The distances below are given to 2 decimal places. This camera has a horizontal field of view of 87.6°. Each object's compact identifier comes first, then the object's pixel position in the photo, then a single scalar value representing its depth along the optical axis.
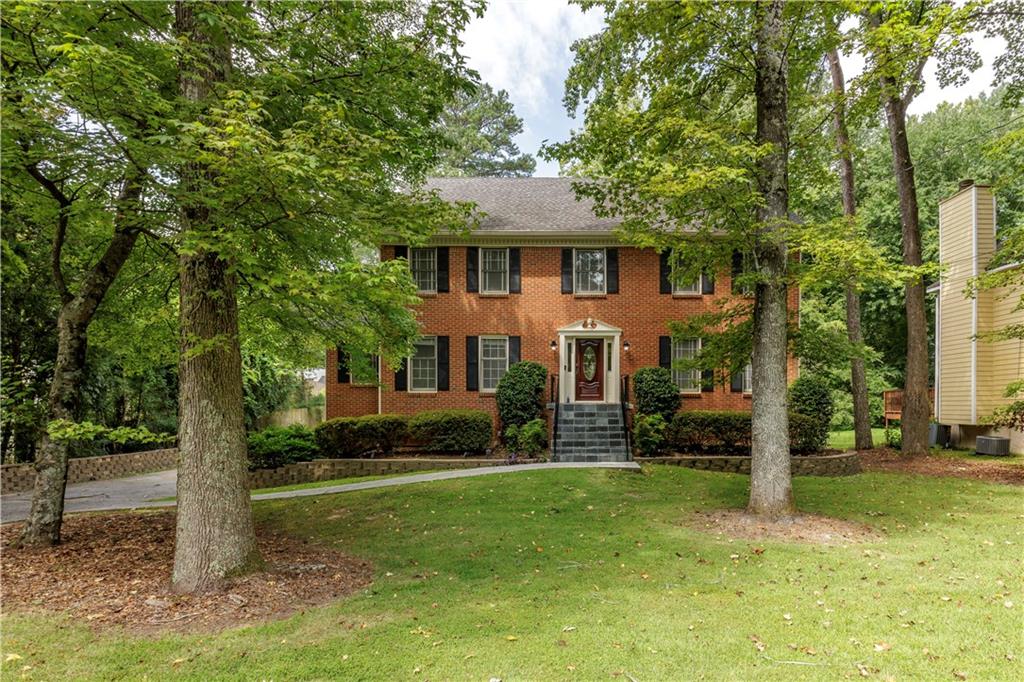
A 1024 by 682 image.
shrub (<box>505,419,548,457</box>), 12.83
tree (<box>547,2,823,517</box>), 7.14
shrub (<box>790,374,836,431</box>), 13.12
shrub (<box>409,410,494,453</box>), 13.19
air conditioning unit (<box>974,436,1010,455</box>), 13.45
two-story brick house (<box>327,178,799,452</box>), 14.90
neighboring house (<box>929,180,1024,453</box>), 14.46
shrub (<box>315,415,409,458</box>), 13.08
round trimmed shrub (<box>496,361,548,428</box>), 13.66
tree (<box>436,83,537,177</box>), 30.06
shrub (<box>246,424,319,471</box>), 12.45
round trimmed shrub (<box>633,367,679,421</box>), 13.59
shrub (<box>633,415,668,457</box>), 12.78
